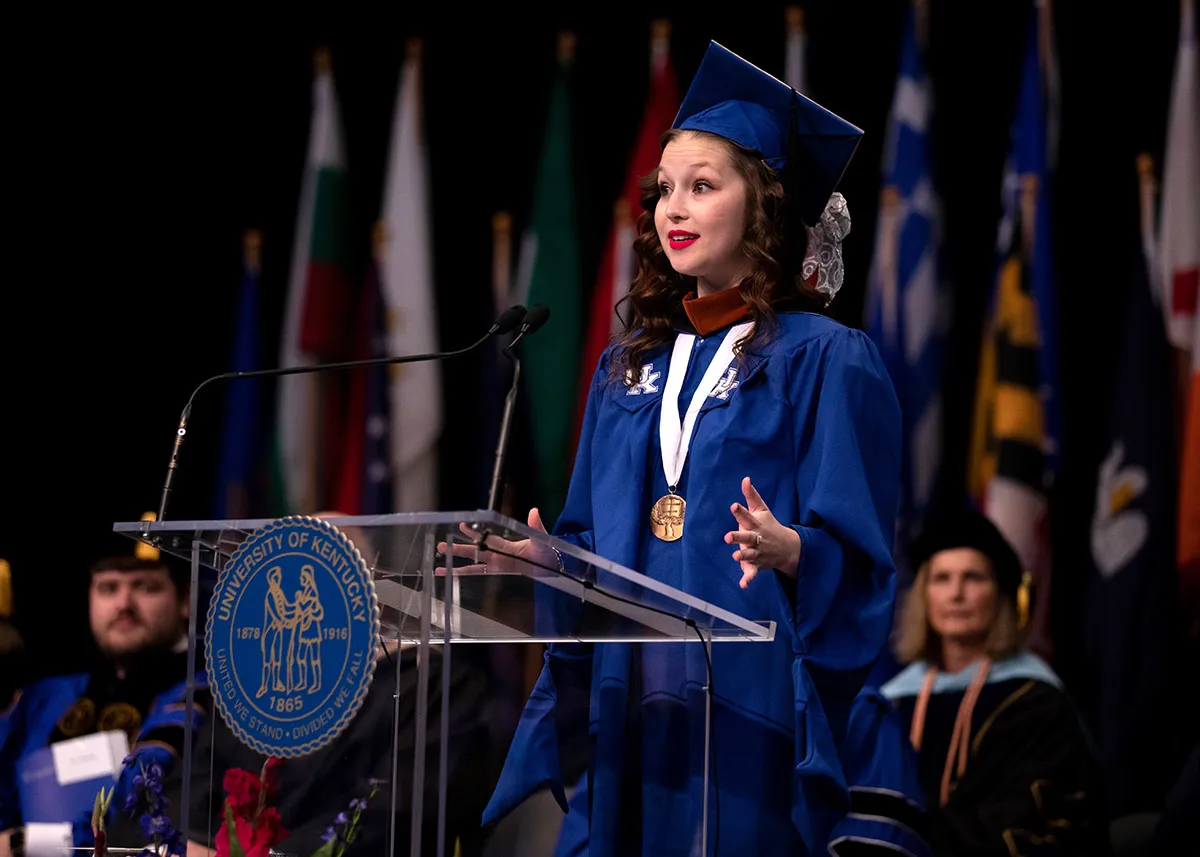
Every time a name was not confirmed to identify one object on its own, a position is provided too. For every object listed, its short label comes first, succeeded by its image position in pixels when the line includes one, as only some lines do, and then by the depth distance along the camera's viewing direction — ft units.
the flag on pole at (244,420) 53.36
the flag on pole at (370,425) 52.49
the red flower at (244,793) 14.02
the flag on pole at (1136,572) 41.42
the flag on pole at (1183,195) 44.42
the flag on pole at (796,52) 47.70
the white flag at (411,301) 52.75
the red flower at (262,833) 13.92
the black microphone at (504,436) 13.17
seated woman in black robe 34.65
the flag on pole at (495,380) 52.16
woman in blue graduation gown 15.11
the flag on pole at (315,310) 53.67
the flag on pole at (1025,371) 43.86
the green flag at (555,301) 50.88
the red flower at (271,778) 13.99
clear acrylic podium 13.30
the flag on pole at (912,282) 45.96
